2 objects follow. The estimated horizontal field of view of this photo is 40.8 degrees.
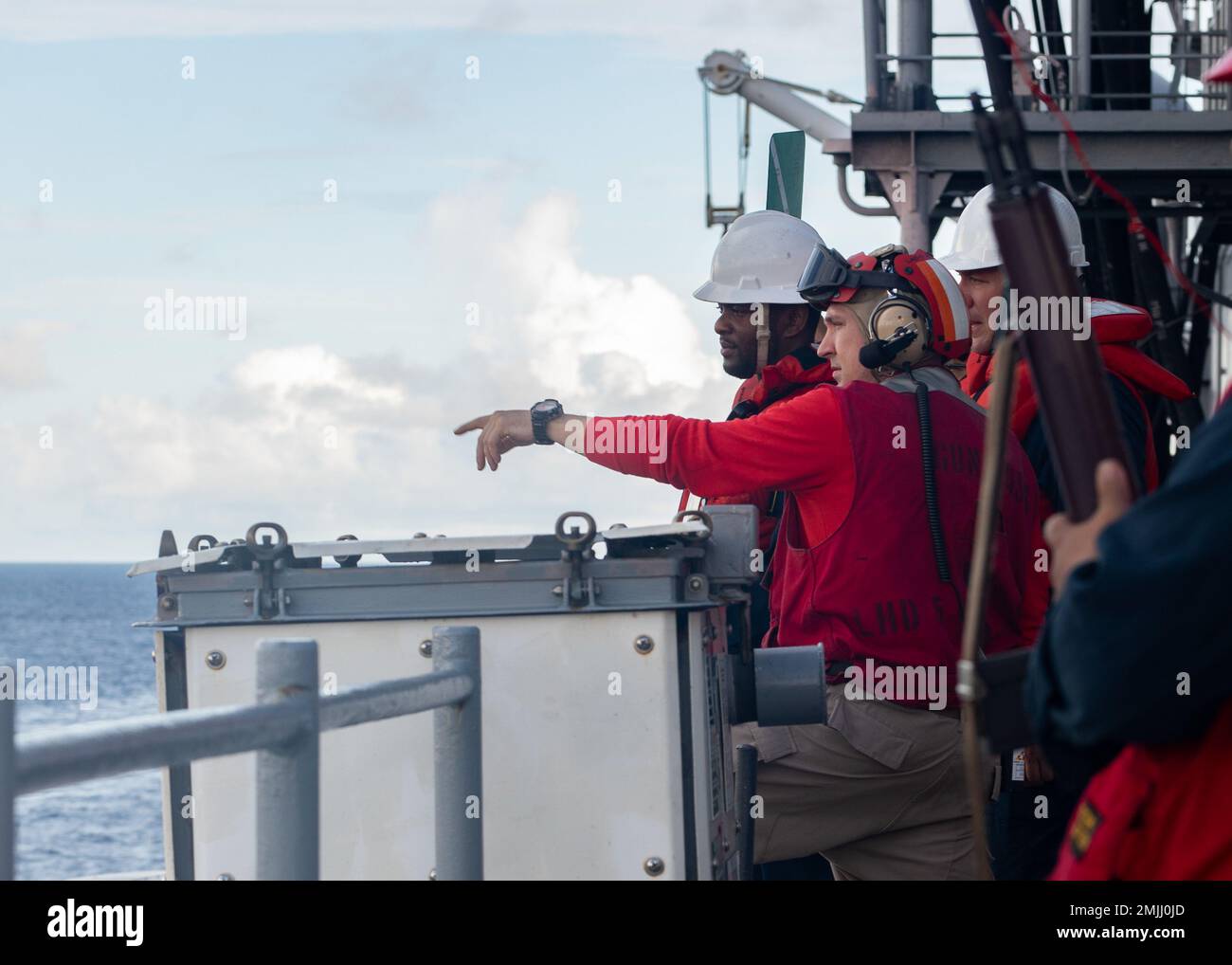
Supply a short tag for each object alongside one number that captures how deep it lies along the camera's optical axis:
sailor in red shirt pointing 3.57
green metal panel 6.46
